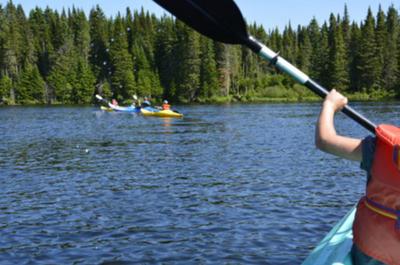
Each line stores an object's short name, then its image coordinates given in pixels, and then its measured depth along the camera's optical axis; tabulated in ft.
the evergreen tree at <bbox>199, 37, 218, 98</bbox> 285.02
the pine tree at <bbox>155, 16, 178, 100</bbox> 306.55
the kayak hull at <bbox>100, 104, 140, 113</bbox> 177.37
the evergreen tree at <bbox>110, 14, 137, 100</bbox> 296.30
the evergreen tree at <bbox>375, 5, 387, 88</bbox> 284.61
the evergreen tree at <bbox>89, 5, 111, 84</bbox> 326.44
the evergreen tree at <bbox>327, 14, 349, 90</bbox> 285.64
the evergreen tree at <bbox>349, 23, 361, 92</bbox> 290.15
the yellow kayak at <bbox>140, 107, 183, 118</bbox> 149.28
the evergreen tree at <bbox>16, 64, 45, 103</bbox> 298.76
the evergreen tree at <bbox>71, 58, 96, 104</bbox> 305.12
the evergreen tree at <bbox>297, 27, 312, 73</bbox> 341.41
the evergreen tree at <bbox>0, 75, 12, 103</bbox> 295.07
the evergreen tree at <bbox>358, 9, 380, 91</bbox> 280.45
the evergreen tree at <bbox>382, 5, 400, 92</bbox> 280.92
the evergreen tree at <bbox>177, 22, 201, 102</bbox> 283.79
